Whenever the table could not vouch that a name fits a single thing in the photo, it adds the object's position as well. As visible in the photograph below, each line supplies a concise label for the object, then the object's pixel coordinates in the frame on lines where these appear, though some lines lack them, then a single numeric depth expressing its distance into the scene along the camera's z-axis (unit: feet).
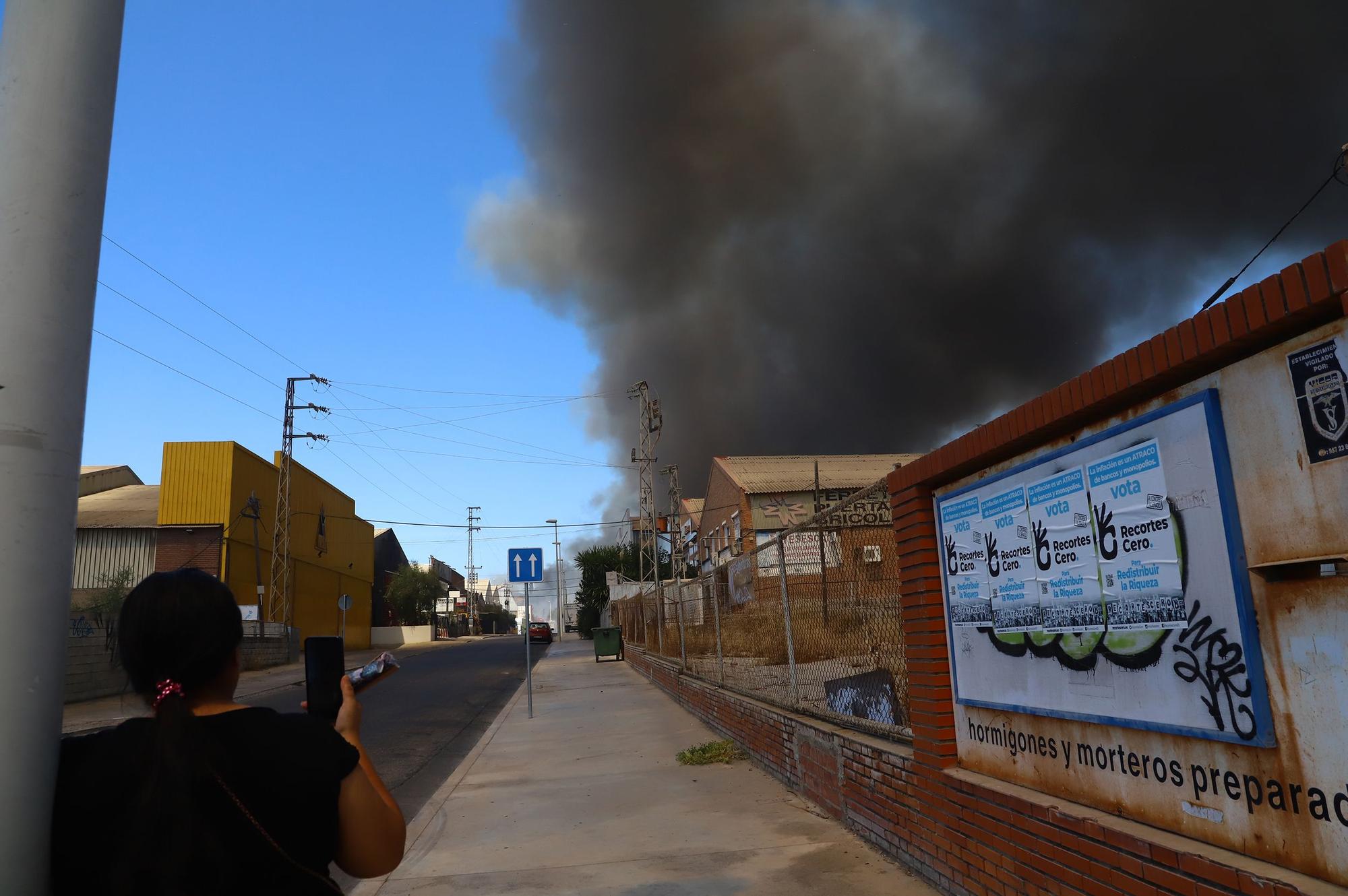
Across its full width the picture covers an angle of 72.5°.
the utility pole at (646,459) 130.11
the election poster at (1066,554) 11.09
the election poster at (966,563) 13.88
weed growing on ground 27.78
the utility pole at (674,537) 47.80
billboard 8.91
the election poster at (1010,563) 12.52
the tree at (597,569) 219.00
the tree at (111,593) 90.86
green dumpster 92.89
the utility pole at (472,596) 311.21
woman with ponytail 5.22
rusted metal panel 7.73
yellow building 119.14
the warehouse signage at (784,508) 135.23
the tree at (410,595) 229.04
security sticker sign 7.64
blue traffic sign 51.67
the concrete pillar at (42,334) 5.72
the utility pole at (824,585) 21.53
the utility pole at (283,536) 118.32
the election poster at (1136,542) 9.74
